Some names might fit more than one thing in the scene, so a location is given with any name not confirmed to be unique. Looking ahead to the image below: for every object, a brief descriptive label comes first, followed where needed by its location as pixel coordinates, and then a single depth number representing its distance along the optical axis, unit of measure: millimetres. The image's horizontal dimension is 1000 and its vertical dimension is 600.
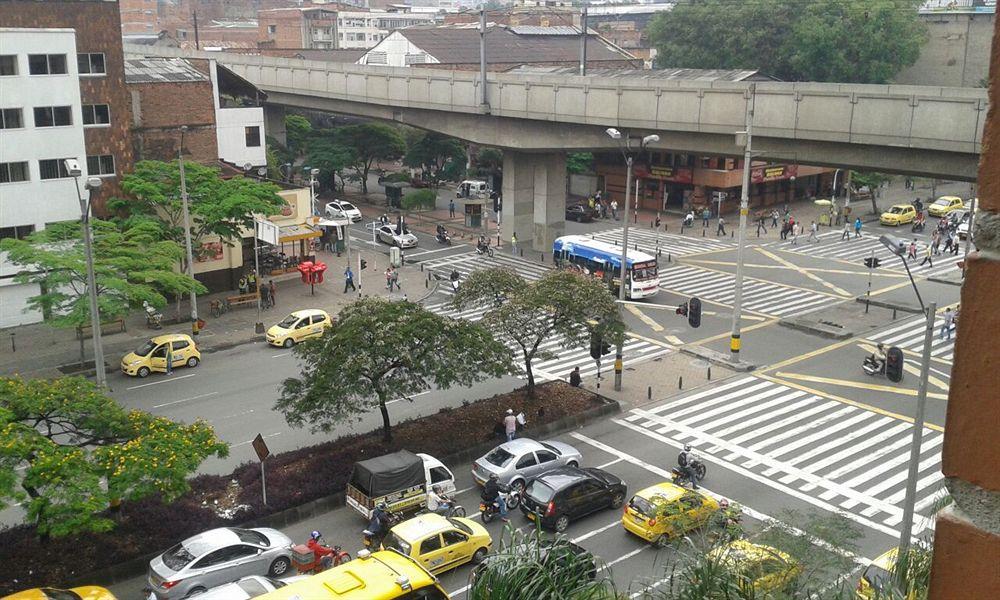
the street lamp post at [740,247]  34000
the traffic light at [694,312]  31844
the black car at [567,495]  23047
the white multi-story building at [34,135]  40531
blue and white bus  45219
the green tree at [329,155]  71812
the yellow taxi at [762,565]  10777
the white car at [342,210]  63469
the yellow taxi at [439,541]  20484
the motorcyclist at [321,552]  20992
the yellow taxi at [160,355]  34750
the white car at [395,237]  57156
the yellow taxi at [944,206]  71250
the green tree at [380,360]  25375
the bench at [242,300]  44281
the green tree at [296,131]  82750
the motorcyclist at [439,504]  23656
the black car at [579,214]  67750
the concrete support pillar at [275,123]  79812
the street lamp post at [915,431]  18484
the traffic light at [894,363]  28141
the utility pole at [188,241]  38594
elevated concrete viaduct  35594
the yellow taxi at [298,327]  38688
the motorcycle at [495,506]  23734
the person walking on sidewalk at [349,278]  47062
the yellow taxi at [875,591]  8616
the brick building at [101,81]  42906
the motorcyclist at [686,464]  25234
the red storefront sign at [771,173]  71906
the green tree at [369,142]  74438
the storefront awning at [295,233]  48669
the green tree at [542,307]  30234
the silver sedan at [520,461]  25266
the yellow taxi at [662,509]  20062
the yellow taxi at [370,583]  15953
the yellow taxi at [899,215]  68000
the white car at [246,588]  18000
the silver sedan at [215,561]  19344
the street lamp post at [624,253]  33406
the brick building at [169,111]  48625
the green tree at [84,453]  18422
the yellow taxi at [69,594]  17703
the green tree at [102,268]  33688
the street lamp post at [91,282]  26859
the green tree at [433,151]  75375
